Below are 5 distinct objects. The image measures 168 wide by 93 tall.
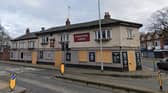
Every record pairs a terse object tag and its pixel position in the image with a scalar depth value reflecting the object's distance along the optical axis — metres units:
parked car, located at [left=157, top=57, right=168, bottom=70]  15.61
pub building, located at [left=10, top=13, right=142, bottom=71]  14.38
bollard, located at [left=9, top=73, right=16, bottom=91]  6.67
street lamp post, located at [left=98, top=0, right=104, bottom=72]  13.98
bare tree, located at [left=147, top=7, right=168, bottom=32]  33.60
